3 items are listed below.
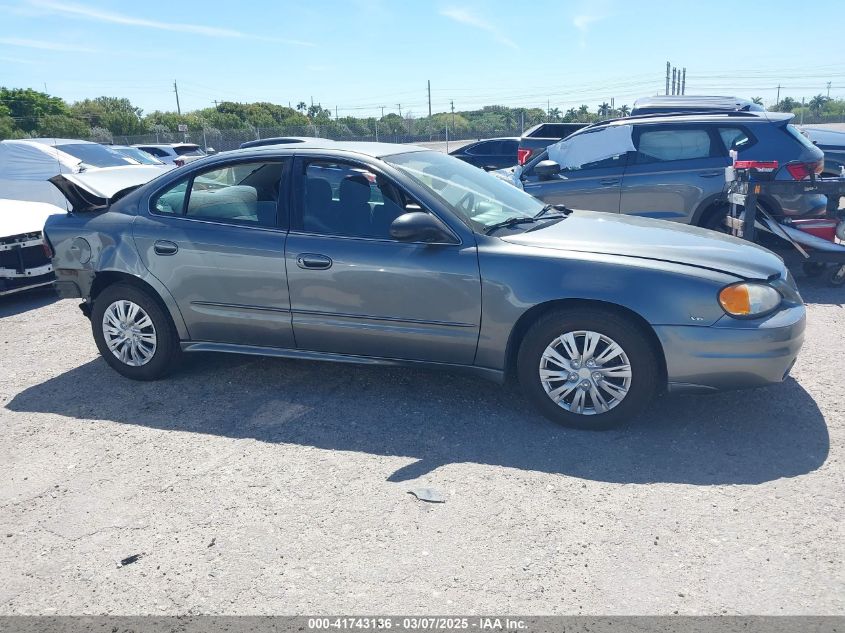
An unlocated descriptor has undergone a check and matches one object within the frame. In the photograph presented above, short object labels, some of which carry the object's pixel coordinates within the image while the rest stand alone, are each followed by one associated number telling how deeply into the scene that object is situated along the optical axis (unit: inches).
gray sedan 154.9
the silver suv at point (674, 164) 309.6
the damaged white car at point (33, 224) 236.4
